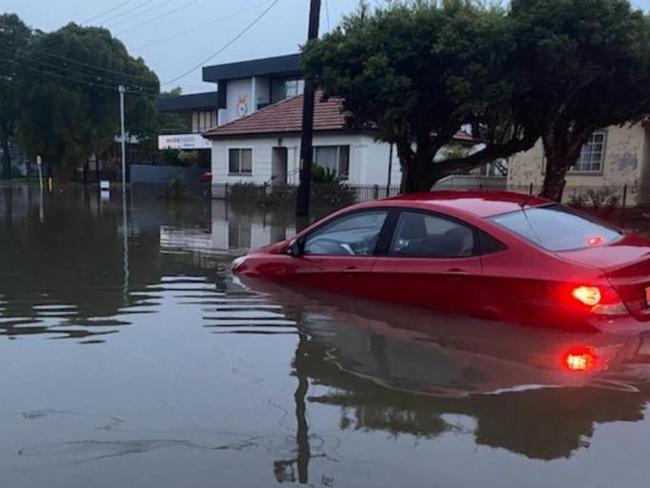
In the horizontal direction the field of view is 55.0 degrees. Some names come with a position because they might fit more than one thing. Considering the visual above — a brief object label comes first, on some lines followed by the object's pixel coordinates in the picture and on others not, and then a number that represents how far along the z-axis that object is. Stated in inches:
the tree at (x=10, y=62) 1983.3
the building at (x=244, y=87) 1560.9
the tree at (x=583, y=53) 454.3
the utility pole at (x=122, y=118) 1657.0
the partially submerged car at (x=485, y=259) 188.1
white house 1054.4
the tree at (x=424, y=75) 475.2
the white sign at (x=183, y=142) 1569.9
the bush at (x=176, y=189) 1227.9
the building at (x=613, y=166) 866.8
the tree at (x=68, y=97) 1868.8
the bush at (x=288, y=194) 970.1
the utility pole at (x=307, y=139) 693.3
